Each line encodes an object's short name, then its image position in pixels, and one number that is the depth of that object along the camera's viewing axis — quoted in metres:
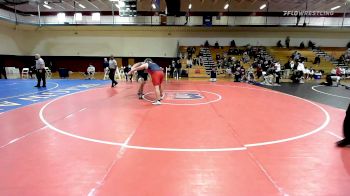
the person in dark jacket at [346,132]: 4.43
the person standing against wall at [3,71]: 21.10
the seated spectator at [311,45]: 28.05
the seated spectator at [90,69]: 20.61
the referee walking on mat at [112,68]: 13.62
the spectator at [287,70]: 20.53
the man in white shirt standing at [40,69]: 12.58
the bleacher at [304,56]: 24.74
